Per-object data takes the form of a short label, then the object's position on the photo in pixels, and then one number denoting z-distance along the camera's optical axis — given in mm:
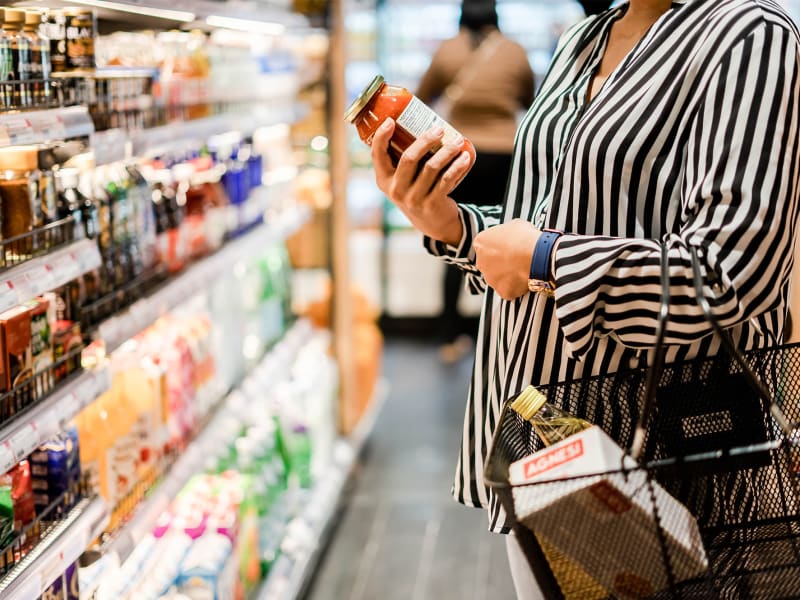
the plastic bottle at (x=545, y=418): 1227
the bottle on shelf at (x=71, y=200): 1819
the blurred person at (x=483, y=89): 5035
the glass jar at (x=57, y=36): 1743
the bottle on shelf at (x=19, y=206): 1643
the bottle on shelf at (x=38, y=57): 1638
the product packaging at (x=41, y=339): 1658
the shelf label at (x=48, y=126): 1552
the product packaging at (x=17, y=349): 1561
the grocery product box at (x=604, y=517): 1042
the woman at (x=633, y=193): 1159
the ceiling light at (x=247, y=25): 2713
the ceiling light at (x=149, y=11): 1886
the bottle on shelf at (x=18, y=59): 1581
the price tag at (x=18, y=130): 1450
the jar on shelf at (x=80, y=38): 1784
